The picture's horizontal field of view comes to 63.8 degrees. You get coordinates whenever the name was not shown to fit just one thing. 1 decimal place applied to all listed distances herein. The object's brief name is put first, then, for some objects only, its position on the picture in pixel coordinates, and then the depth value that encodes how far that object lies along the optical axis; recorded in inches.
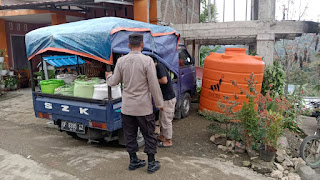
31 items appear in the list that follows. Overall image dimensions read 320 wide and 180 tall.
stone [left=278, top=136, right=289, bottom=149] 167.2
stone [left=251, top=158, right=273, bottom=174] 143.1
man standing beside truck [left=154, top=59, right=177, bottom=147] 162.9
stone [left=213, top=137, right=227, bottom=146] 180.1
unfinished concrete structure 309.9
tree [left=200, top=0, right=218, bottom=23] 1008.6
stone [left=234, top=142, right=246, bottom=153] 165.0
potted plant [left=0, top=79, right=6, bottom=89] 381.6
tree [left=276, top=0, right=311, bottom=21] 703.2
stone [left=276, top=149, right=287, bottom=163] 157.5
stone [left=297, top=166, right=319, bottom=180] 143.6
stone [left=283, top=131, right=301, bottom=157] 179.9
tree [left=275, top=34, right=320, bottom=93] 724.0
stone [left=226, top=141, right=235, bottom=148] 171.2
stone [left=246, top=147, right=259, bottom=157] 157.9
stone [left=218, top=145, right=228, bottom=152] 170.5
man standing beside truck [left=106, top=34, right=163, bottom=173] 120.7
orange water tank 216.5
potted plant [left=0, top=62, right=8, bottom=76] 374.3
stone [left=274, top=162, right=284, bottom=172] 148.8
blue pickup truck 142.9
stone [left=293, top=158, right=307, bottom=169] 155.3
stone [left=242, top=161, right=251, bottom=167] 149.9
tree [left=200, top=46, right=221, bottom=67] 614.8
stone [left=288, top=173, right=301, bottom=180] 141.1
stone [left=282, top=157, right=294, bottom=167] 156.4
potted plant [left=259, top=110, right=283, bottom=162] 148.6
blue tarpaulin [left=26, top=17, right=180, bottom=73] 140.9
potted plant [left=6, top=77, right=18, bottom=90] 396.8
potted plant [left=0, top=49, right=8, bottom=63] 378.6
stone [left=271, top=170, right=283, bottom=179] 139.6
